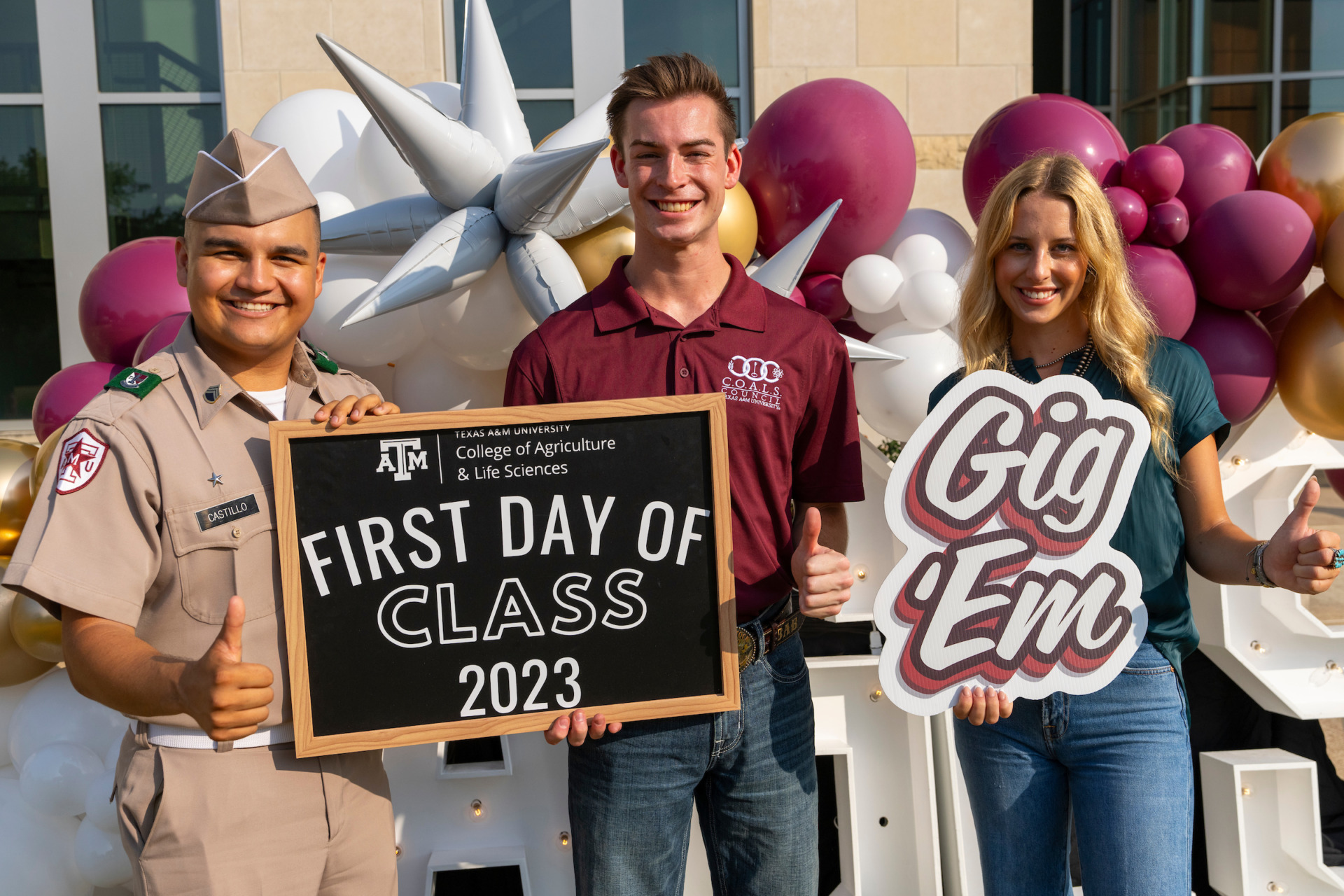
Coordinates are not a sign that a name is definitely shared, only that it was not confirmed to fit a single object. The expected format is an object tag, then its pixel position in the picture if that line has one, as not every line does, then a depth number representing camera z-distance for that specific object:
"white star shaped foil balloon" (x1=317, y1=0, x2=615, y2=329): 2.34
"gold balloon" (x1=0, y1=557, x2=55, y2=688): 2.61
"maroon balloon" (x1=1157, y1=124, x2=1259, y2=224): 2.91
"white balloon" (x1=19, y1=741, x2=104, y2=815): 2.54
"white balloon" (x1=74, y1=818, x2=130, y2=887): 2.52
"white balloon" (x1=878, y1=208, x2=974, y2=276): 3.15
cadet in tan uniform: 1.52
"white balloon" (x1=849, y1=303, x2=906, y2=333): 3.00
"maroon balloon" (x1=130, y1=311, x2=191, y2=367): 2.60
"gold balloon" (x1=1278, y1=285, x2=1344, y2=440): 2.76
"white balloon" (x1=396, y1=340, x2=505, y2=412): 2.91
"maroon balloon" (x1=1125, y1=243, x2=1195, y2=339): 2.72
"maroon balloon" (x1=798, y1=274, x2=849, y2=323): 3.05
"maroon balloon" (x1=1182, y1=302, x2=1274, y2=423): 2.82
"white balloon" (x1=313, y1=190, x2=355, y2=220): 2.74
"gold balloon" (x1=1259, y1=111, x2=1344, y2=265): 2.86
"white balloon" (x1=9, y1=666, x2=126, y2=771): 2.62
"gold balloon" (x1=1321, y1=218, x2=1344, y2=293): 2.72
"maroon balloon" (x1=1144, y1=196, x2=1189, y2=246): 2.79
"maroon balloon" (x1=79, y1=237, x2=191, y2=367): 2.89
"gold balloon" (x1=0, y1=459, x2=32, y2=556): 2.73
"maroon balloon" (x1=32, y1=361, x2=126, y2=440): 2.89
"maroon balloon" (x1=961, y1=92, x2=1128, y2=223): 2.84
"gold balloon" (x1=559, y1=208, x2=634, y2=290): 2.73
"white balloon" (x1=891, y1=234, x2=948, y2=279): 3.02
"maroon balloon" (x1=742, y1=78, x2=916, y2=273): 2.90
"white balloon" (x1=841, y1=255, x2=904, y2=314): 2.91
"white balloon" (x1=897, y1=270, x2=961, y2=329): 2.84
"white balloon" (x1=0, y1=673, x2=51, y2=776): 2.76
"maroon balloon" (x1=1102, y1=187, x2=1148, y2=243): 2.75
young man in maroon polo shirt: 1.85
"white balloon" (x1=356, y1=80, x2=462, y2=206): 2.88
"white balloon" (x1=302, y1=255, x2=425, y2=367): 2.68
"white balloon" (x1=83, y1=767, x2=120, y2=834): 2.49
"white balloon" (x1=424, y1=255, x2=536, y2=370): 2.64
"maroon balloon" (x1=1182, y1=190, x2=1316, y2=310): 2.72
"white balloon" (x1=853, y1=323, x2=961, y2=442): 2.91
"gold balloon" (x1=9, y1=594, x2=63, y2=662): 2.56
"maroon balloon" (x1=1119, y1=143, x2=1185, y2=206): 2.78
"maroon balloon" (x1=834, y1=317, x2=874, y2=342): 3.21
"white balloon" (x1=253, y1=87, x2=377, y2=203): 2.99
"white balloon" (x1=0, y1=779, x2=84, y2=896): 2.61
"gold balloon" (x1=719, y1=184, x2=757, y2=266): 2.80
